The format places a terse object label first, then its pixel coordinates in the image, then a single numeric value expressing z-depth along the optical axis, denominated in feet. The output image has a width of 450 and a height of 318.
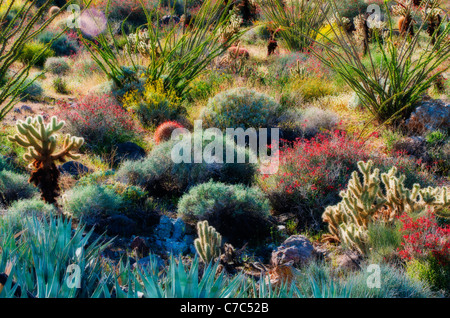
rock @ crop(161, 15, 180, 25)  52.68
